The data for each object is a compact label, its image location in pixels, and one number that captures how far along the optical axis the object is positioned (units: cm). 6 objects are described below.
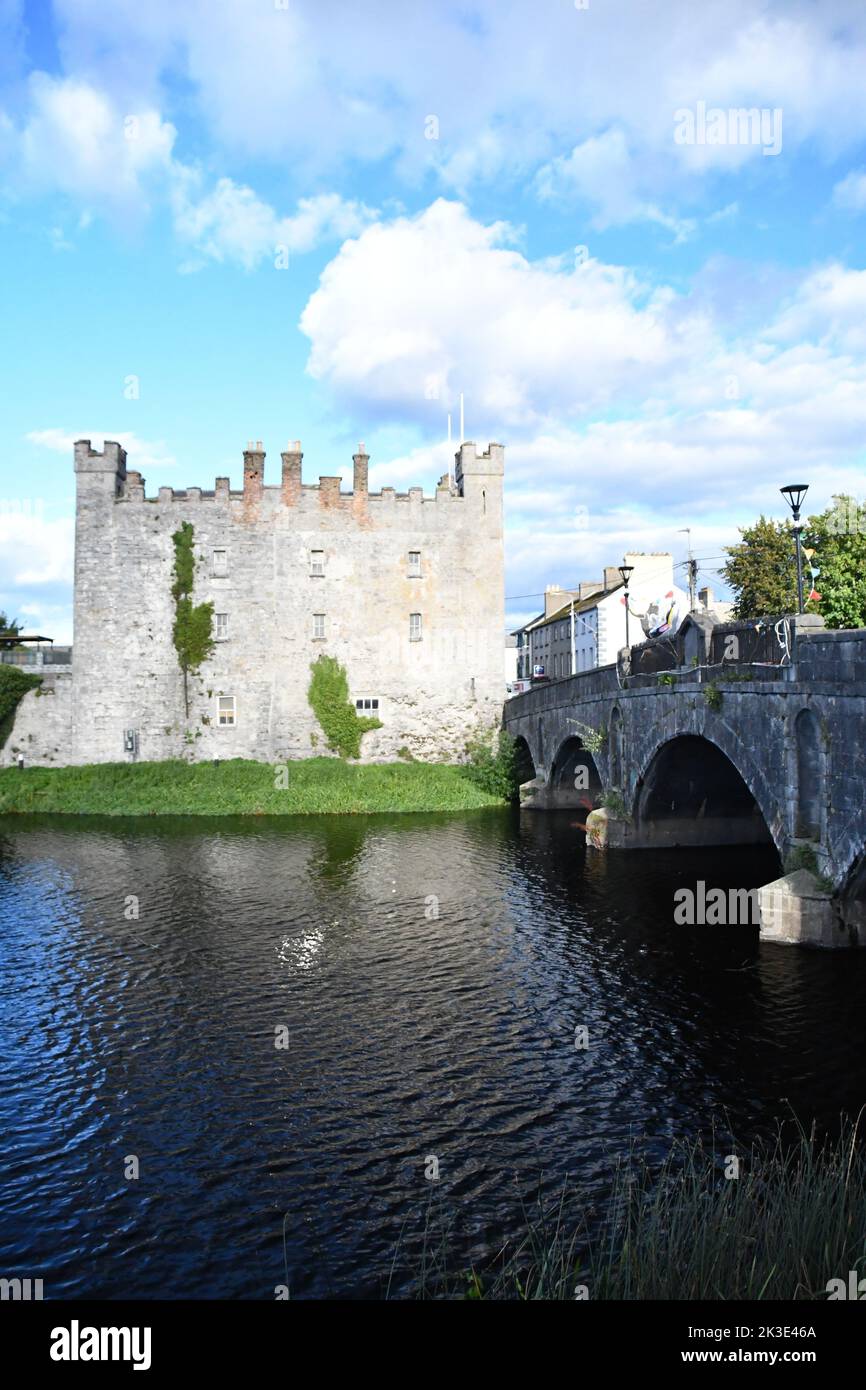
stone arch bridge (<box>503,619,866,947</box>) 1716
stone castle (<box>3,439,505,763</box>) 4906
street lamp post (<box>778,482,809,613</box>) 1812
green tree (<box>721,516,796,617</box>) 4634
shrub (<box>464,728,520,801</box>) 4703
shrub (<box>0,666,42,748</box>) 4788
